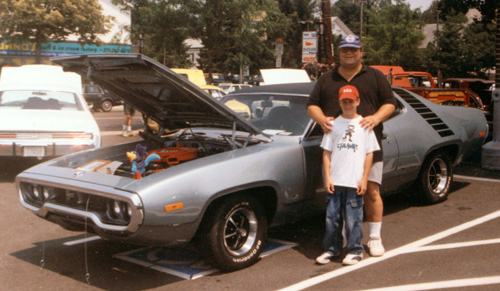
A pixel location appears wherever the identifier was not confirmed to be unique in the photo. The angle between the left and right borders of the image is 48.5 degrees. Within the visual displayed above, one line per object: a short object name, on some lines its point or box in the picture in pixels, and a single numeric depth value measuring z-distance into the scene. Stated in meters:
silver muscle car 4.09
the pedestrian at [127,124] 15.59
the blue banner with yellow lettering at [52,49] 38.28
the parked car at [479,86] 21.27
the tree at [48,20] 30.75
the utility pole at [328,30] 16.92
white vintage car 8.30
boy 4.56
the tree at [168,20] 19.91
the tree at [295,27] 60.34
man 4.77
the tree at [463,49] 39.56
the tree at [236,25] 19.95
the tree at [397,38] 44.28
